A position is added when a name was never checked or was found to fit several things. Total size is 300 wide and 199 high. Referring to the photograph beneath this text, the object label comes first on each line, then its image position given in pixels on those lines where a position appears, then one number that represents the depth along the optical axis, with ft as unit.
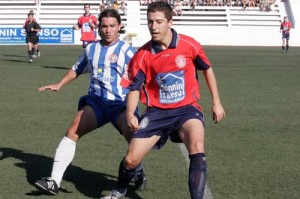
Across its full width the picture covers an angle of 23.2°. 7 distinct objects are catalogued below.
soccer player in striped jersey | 23.47
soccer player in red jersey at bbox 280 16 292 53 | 129.70
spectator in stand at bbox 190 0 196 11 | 162.53
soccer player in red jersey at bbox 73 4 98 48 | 78.33
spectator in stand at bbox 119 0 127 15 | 153.28
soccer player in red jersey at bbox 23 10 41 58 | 90.94
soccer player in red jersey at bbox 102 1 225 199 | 20.83
